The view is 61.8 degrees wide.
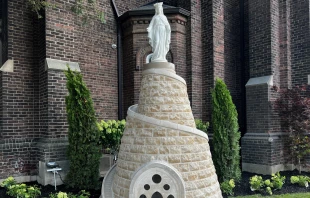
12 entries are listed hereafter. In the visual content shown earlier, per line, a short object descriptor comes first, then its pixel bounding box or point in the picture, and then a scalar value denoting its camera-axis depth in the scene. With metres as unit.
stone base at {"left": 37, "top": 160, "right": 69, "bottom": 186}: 7.55
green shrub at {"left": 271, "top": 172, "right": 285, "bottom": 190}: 7.34
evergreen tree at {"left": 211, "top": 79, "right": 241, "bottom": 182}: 8.18
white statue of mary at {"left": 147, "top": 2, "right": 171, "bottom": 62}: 5.51
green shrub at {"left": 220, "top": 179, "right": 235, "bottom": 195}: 7.05
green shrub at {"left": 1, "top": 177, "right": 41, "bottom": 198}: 6.02
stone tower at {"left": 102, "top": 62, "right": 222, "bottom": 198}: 4.70
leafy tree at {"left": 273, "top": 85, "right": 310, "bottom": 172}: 9.20
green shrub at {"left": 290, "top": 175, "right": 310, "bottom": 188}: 7.76
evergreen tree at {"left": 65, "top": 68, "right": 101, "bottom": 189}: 7.08
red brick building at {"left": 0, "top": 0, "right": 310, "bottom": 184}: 8.01
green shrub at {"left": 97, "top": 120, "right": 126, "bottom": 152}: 7.89
